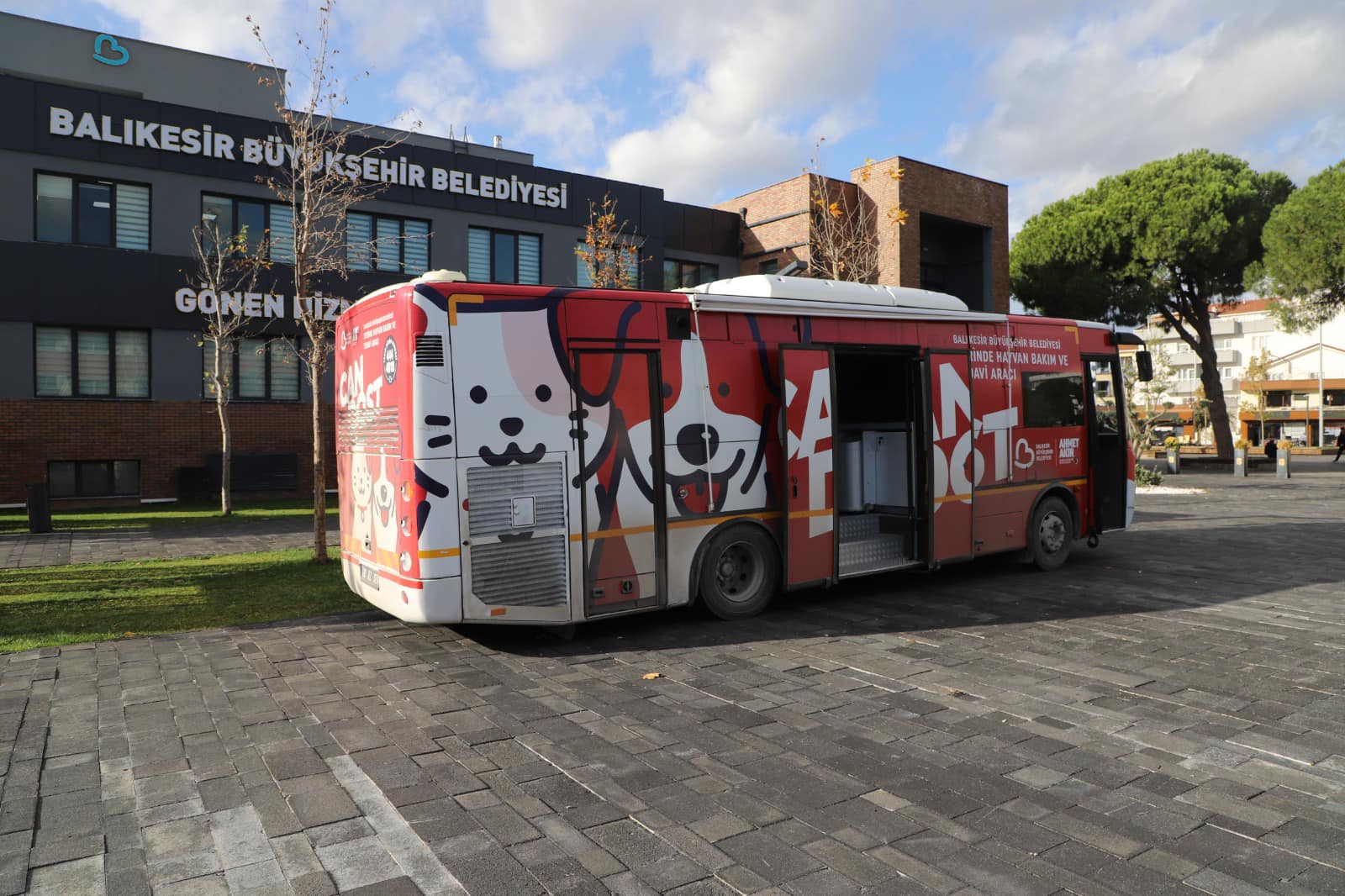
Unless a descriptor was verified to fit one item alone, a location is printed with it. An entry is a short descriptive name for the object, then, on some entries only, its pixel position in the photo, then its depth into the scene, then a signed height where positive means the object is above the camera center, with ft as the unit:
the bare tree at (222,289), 63.31 +13.21
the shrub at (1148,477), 83.10 -3.09
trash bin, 49.75 -2.36
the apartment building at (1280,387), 232.12 +16.15
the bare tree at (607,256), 64.23 +15.61
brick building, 93.04 +25.70
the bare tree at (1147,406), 86.55 +4.91
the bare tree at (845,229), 75.20 +21.39
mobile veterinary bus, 21.88 +0.32
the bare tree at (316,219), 36.52 +10.34
